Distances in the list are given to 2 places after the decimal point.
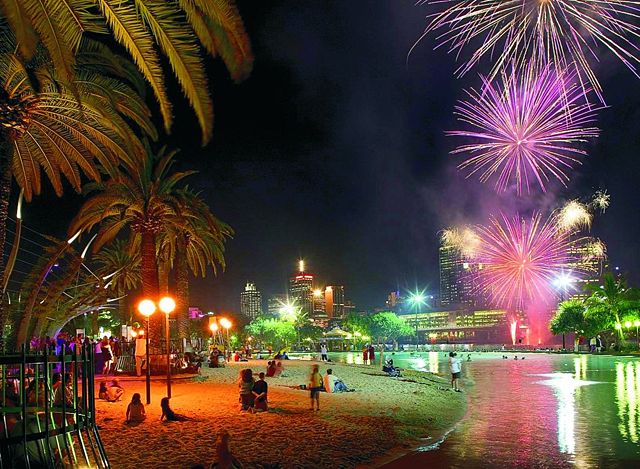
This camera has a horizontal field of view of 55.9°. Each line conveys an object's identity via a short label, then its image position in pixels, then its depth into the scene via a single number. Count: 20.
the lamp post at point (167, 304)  18.36
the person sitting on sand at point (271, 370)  27.86
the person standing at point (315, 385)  16.19
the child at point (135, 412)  13.66
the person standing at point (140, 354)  25.23
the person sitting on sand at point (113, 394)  17.23
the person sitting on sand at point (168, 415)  13.93
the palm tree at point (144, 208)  23.86
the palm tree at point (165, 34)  8.49
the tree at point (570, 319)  69.38
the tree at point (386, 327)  105.19
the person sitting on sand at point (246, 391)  15.85
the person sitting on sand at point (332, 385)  21.67
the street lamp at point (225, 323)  43.55
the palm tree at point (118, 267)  52.37
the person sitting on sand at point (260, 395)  15.79
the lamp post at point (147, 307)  17.99
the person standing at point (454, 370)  25.22
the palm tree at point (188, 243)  25.80
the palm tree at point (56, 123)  12.08
